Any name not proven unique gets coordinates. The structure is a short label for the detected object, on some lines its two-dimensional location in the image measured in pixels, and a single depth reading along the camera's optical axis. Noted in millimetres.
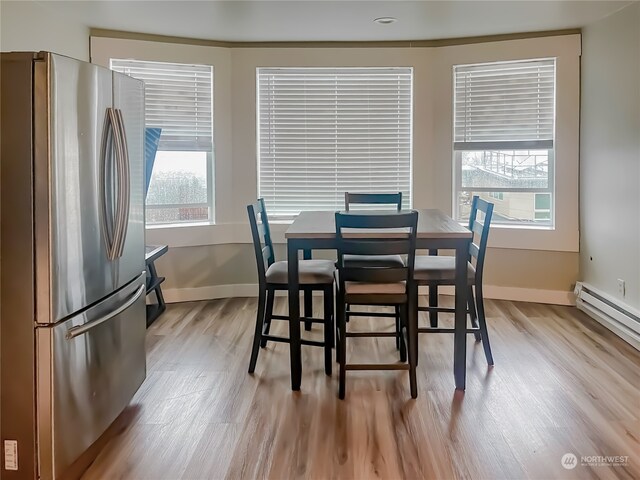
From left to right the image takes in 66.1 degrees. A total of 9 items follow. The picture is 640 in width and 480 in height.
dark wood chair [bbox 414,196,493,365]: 2838
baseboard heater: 3352
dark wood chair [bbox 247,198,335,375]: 2852
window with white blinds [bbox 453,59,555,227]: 4340
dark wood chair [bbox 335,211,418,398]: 2475
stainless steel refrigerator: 1688
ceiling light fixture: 3848
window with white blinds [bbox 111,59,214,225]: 4387
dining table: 2611
